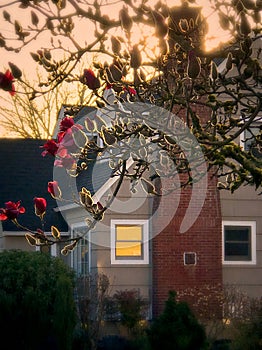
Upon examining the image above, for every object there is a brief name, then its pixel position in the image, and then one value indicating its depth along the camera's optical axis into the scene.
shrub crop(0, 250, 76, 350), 18.39
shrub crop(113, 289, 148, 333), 19.70
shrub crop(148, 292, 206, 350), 16.09
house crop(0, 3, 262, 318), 20.66
